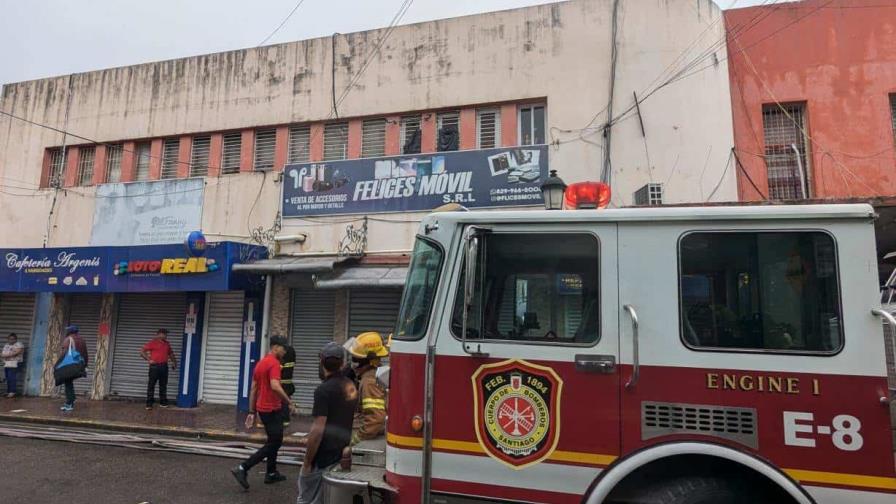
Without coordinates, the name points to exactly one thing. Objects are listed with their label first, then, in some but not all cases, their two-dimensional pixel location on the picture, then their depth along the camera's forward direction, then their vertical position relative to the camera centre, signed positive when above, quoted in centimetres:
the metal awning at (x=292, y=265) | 1019 +121
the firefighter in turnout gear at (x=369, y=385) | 448 -47
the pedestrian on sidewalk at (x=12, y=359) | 1259 -85
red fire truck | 288 -15
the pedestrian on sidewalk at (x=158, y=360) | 1143 -72
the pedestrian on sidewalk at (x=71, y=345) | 1101 -48
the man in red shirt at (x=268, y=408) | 621 -93
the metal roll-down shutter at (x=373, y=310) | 1091 +42
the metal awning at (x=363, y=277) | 952 +96
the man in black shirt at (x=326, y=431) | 419 -79
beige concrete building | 1002 +422
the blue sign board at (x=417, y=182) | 1034 +300
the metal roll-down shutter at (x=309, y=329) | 1127 +1
